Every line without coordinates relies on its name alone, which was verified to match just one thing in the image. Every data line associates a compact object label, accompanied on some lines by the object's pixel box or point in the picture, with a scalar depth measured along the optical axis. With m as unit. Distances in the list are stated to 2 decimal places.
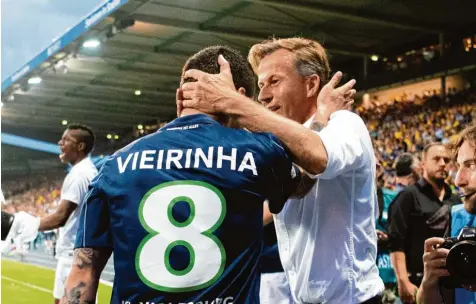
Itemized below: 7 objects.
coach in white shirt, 2.06
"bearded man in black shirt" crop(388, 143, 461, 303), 5.36
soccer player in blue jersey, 1.90
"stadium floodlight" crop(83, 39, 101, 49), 21.20
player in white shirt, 5.82
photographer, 2.32
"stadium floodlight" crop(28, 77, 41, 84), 26.76
